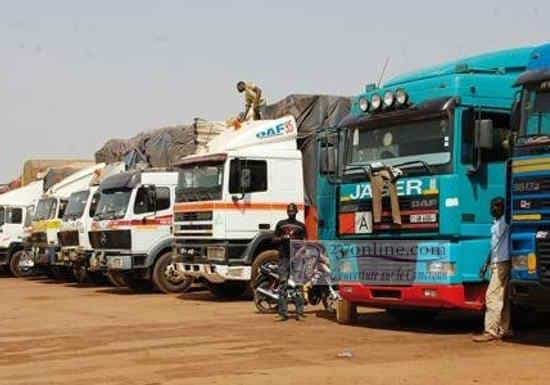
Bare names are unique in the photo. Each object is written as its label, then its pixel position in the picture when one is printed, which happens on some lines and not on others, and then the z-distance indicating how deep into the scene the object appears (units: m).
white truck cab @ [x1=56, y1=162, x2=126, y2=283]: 21.52
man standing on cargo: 18.22
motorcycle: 13.38
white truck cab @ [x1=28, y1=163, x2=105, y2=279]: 24.02
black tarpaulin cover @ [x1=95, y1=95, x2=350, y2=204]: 16.95
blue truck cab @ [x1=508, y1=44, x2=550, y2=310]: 9.47
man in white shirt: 10.32
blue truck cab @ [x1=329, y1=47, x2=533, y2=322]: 10.66
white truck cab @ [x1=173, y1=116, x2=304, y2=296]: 16.16
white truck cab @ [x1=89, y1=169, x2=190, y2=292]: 18.75
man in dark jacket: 13.07
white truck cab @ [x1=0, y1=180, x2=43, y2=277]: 27.27
